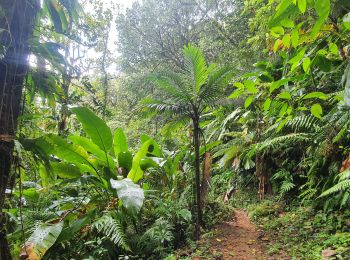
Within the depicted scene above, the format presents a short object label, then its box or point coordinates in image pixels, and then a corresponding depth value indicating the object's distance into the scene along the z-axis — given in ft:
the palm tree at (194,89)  12.91
